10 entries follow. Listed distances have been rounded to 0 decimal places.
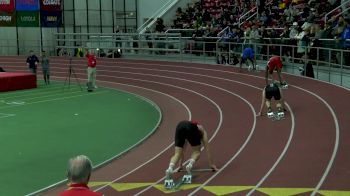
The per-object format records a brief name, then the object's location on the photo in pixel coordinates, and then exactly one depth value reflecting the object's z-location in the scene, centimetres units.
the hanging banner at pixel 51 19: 4095
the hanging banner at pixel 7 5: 4056
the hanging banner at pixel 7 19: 4100
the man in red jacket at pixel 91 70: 2379
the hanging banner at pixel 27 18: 4094
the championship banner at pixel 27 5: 4049
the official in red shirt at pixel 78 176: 371
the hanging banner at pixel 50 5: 4053
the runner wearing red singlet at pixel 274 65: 1717
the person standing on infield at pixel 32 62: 2767
